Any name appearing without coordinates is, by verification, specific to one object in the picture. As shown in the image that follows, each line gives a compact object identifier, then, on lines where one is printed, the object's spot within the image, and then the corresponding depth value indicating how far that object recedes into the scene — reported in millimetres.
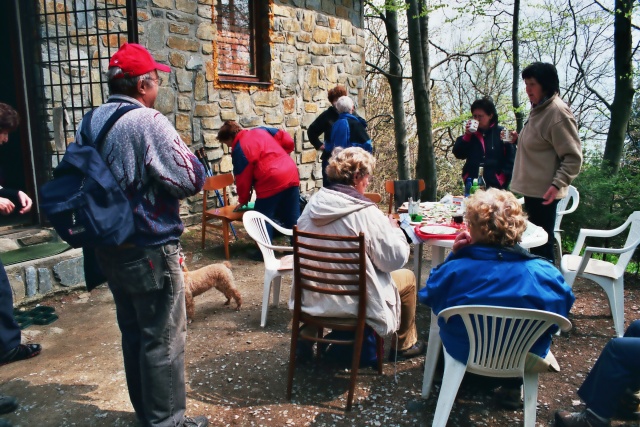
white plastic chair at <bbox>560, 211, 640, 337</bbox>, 3480
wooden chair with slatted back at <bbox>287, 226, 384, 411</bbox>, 2580
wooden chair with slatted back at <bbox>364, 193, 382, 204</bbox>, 4911
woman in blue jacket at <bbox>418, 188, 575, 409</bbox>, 2143
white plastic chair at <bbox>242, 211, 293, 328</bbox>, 3663
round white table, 3021
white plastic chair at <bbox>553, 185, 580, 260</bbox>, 4543
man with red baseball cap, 2057
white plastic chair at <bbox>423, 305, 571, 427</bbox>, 2084
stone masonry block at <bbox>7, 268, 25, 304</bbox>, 4012
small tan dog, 3807
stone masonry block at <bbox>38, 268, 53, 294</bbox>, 4207
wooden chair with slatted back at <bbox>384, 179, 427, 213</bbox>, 5168
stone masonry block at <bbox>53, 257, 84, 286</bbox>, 4320
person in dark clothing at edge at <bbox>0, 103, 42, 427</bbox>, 2732
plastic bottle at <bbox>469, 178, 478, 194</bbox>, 3929
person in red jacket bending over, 5102
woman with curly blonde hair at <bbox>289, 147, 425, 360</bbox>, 2662
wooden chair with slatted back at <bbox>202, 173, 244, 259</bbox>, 5465
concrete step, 4078
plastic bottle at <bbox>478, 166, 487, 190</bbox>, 4023
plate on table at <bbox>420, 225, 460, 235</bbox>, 3195
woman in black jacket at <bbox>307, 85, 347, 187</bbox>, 6047
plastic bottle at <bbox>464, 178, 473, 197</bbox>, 4266
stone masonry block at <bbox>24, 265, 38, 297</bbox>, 4117
